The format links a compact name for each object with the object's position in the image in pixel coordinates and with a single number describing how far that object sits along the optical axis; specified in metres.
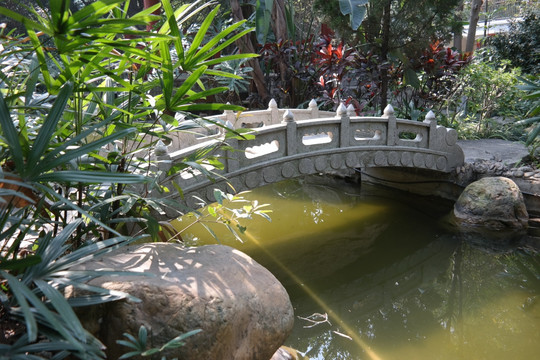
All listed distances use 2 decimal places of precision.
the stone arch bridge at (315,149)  5.68
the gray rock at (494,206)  7.04
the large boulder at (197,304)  2.24
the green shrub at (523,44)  11.12
